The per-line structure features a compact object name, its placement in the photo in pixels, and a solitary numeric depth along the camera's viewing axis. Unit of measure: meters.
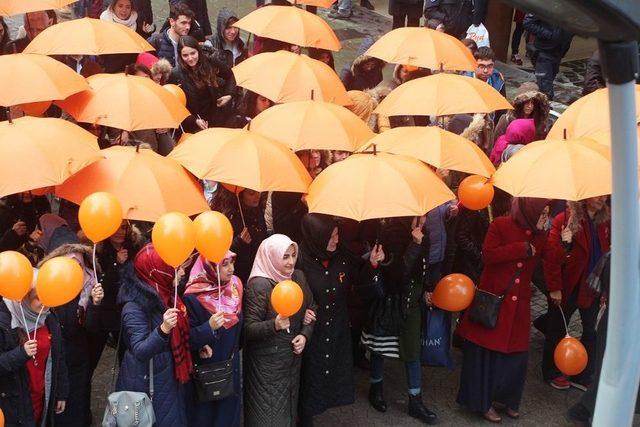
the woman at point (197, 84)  8.69
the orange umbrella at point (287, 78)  8.04
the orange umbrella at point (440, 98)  7.71
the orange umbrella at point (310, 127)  7.12
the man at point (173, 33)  9.52
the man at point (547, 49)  12.00
